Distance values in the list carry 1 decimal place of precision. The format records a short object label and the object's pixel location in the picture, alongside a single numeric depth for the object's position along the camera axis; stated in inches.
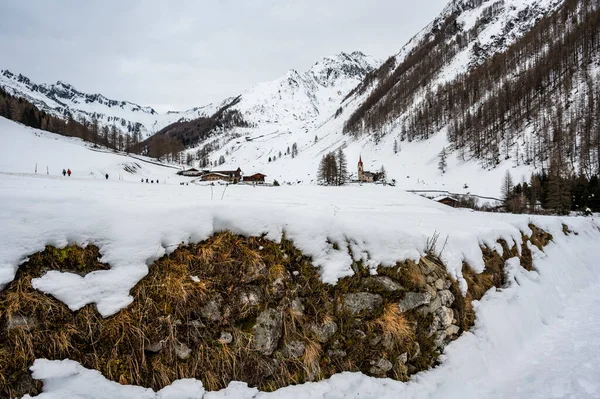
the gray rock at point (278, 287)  149.6
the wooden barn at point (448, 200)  1806.2
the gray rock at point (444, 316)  187.2
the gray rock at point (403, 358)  161.0
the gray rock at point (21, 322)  102.9
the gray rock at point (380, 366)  153.7
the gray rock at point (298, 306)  149.1
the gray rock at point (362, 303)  160.8
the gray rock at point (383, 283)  171.2
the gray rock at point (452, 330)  188.4
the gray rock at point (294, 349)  139.9
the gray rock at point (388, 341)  159.6
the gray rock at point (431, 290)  184.8
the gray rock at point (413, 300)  173.2
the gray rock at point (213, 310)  132.0
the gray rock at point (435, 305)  183.8
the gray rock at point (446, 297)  193.6
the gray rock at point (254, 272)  147.0
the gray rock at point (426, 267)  192.5
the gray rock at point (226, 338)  130.4
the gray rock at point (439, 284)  193.6
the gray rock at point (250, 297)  140.3
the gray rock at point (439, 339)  179.8
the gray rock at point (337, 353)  148.8
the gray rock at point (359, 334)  156.6
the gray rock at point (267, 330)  135.6
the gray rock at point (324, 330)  148.6
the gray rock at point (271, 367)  133.6
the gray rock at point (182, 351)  122.6
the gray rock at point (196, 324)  128.2
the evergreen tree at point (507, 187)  2255.4
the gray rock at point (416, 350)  167.2
